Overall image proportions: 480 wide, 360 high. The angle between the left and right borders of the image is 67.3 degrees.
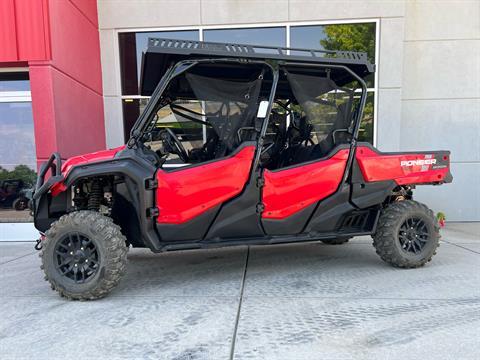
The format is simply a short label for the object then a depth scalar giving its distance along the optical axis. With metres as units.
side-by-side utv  3.35
